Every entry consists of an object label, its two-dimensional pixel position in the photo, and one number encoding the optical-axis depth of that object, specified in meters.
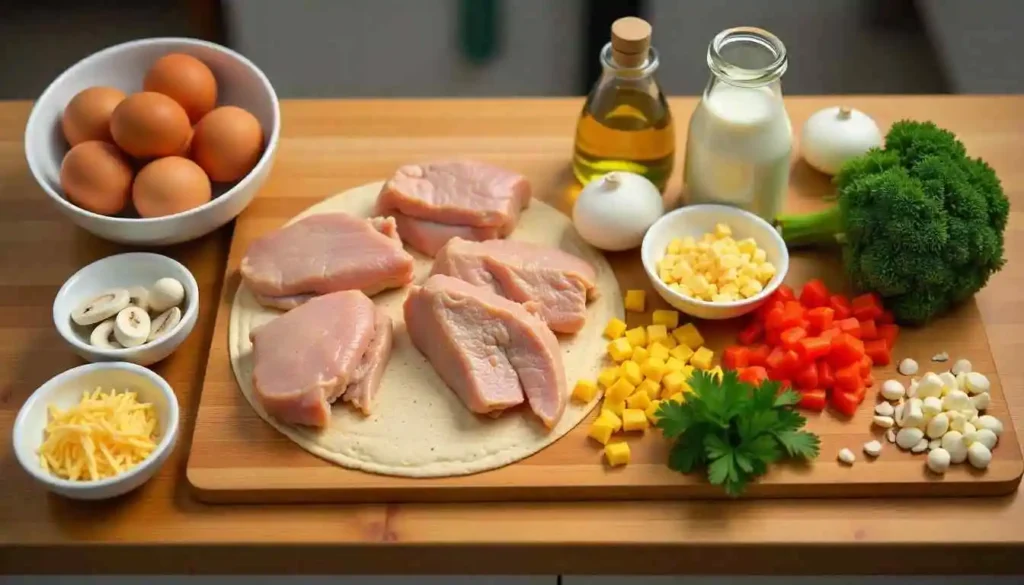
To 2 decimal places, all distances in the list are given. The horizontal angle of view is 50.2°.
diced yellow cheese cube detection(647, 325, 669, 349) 1.57
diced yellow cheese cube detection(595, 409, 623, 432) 1.46
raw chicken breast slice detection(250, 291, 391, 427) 1.46
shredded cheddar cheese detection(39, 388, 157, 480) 1.39
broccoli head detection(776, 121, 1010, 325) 1.53
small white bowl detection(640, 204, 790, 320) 1.56
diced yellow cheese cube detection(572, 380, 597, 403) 1.50
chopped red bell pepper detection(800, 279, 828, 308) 1.59
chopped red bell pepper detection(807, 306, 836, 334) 1.55
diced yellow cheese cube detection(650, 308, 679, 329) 1.60
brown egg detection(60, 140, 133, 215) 1.63
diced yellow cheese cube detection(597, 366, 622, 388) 1.52
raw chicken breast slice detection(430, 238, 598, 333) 1.59
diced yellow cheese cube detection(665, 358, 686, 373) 1.52
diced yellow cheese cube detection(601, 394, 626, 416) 1.49
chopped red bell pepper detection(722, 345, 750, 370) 1.54
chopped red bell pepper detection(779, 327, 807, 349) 1.51
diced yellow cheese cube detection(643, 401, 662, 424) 1.47
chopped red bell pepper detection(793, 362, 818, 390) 1.49
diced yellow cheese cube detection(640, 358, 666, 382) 1.51
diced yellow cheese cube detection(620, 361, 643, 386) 1.51
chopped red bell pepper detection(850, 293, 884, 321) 1.57
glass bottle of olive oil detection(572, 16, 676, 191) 1.63
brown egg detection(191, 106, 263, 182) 1.68
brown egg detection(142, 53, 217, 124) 1.71
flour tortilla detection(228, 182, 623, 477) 1.44
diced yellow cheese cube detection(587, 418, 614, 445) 1.45
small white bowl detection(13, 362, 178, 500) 1.38
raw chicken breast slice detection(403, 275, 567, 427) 1.48
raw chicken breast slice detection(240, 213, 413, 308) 1.63
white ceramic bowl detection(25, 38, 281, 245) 1.64
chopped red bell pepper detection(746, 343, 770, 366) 1.54
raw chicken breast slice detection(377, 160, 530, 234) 1.69
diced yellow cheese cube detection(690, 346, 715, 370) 1.54
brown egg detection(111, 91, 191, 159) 1.62
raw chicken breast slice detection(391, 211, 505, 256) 1.70
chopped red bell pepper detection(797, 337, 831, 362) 1.50
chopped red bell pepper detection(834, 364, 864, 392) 1.48
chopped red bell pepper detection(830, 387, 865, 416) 1.48
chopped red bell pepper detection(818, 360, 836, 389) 1.50
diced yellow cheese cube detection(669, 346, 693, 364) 1.55
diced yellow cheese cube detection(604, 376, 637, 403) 1.49
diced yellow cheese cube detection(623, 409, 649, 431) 1.46
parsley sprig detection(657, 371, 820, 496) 1.38
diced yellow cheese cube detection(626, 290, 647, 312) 1.62
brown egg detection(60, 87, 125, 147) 1.69
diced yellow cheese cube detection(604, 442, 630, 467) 1.42
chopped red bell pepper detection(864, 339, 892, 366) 1.54
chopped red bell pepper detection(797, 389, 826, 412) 1.48
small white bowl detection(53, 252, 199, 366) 1.53
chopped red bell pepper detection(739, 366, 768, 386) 1.51
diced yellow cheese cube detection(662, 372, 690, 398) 1.50
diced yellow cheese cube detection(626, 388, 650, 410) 1.48
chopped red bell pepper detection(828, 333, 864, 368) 1.51
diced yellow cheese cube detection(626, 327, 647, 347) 1.57
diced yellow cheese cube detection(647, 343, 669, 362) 1.54
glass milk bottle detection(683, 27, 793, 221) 1.58
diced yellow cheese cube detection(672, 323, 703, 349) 1.57
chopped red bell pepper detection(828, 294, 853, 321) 1.58
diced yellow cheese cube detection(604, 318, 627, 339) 1.58
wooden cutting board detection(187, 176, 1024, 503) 1.41
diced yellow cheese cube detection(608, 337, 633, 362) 1.55
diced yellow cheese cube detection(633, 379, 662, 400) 1.50
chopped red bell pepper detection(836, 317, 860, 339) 1.54
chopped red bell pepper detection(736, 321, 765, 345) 1.57
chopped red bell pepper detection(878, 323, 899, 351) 1.56
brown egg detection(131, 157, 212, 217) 1.63
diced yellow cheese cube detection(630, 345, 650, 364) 1.54
